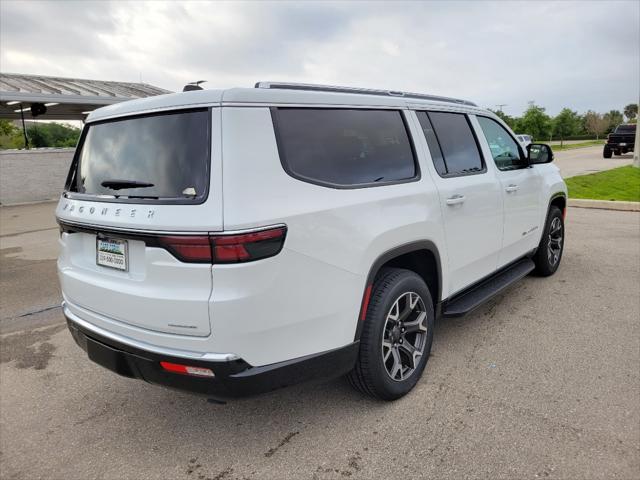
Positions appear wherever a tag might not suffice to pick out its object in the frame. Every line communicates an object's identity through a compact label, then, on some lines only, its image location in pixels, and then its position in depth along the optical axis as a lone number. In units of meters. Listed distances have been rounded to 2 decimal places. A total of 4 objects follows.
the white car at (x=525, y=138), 25.77
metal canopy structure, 14.13
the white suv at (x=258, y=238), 2.11
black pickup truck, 25.08
